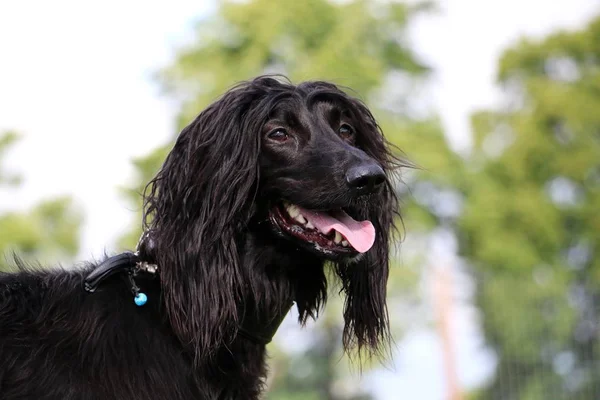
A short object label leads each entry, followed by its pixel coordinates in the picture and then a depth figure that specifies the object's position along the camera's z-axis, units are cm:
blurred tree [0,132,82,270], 2161
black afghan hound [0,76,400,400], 323
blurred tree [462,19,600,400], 2262
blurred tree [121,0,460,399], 1959
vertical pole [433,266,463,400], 1569
